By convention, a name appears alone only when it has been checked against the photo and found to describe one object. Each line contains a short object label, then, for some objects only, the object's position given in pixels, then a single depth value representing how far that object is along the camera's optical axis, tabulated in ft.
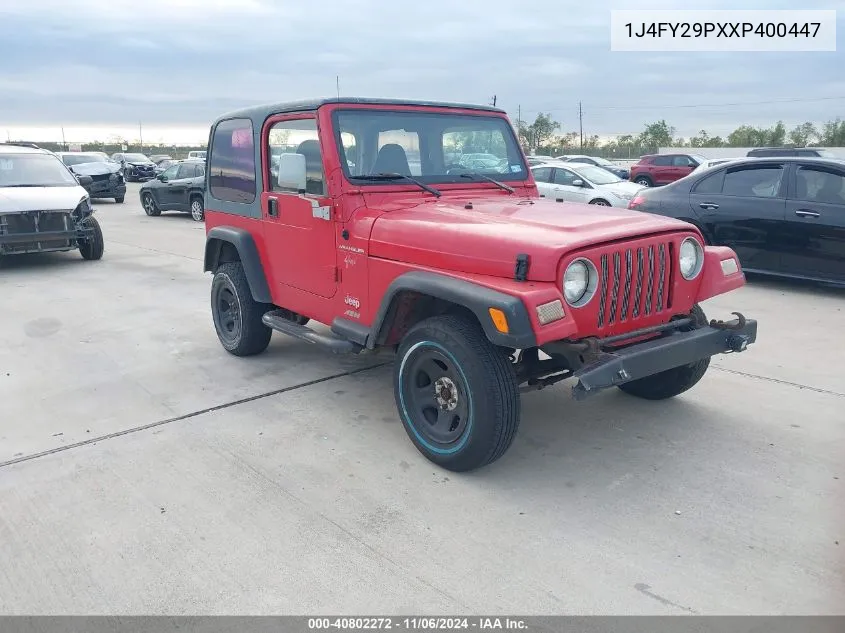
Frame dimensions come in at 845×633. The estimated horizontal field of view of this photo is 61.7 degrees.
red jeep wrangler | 11.18
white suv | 31.24
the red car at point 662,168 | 80.07
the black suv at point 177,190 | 55.72
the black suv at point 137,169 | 114.42
